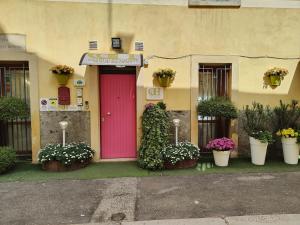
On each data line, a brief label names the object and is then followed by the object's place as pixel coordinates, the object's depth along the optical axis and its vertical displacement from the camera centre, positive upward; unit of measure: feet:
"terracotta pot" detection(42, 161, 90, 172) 18.83 -4.54
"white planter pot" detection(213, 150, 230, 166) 19.63 -4.09
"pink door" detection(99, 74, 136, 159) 21.33 -0.93
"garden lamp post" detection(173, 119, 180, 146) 19.97 -1.58
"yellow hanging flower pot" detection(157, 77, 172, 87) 20.59 +1.78
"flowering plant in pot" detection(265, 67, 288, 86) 21.30 +2.30
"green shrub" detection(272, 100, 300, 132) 21.07 -1.09
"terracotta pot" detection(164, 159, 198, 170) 19.17 -4.52
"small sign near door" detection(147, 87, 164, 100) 21.13 +0.85
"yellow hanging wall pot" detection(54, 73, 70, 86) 19.95 +2.00
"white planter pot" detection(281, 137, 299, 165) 19.97 -3.65
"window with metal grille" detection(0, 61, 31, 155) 21.08 +0.85
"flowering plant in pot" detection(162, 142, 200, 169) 18.88 -3.84
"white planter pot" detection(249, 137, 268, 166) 19.80 -3.68
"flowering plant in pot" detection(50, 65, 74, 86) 19.61 +2.41
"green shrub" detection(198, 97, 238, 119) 20.17 -0.46
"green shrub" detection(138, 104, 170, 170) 18.75 -2.49
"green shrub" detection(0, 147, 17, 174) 17.87 -3.76
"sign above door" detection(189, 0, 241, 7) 21.03 +8.09
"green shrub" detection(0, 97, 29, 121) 18.53 -0.31
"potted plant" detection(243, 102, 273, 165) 19.62 -2.17
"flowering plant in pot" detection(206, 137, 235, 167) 19.53 -3.43
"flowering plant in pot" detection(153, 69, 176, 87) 20.34 +2.14
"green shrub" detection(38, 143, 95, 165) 18.48 -3.56
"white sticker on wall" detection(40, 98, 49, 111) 20.47 +0.02
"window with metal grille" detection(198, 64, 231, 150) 22.25 +1.12
